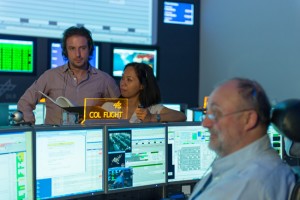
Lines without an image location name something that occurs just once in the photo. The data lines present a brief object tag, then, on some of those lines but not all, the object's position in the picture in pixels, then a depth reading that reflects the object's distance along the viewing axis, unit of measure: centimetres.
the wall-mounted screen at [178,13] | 593
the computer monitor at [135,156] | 233
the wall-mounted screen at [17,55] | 471
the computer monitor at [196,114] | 410
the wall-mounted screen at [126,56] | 538
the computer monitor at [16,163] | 198
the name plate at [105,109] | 238
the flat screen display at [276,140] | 289
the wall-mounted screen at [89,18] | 507
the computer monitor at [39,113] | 438
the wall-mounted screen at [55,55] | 492
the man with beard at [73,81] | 318
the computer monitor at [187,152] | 255
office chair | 151
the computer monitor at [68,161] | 211
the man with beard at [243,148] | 151
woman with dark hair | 289
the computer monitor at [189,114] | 480
